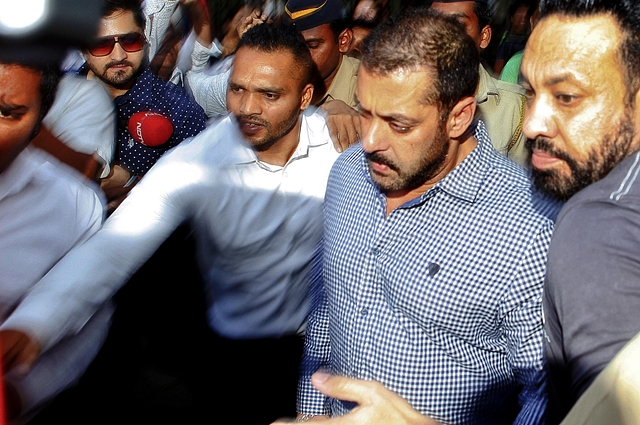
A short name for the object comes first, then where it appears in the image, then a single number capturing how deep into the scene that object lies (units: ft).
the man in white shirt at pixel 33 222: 5.62
